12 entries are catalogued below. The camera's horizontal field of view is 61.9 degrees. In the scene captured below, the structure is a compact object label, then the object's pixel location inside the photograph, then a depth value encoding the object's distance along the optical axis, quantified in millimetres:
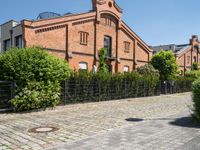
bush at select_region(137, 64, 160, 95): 15764
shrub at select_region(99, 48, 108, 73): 18538
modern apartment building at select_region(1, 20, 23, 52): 15572
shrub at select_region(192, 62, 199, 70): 30811
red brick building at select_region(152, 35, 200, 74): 29187
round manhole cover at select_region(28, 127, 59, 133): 5352
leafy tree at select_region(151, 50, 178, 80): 20104
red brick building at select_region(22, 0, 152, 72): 15396
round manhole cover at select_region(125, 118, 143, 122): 6767
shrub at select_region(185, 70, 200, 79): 24706
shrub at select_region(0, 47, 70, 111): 8124
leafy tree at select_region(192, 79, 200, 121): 6406
